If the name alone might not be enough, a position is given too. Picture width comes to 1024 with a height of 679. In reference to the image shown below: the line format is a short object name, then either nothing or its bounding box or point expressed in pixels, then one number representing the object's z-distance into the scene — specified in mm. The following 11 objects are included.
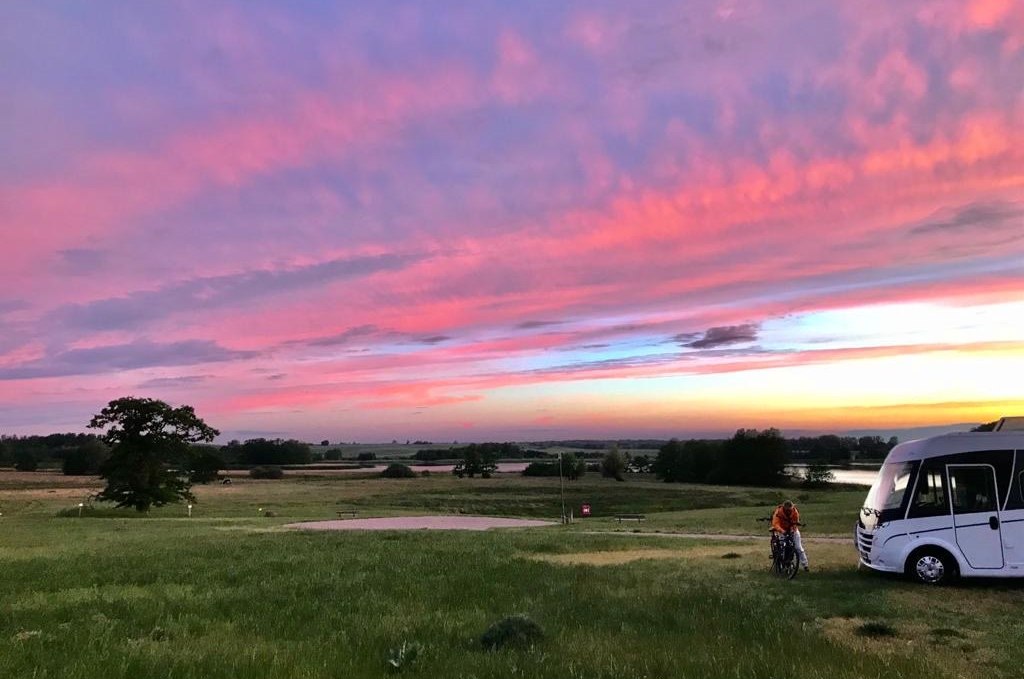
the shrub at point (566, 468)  153625
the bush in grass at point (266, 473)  153625
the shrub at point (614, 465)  159250
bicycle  19031
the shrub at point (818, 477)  123012
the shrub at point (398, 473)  155875
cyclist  19056
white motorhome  16406
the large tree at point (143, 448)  54656
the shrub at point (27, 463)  164250
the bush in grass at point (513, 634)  10219
